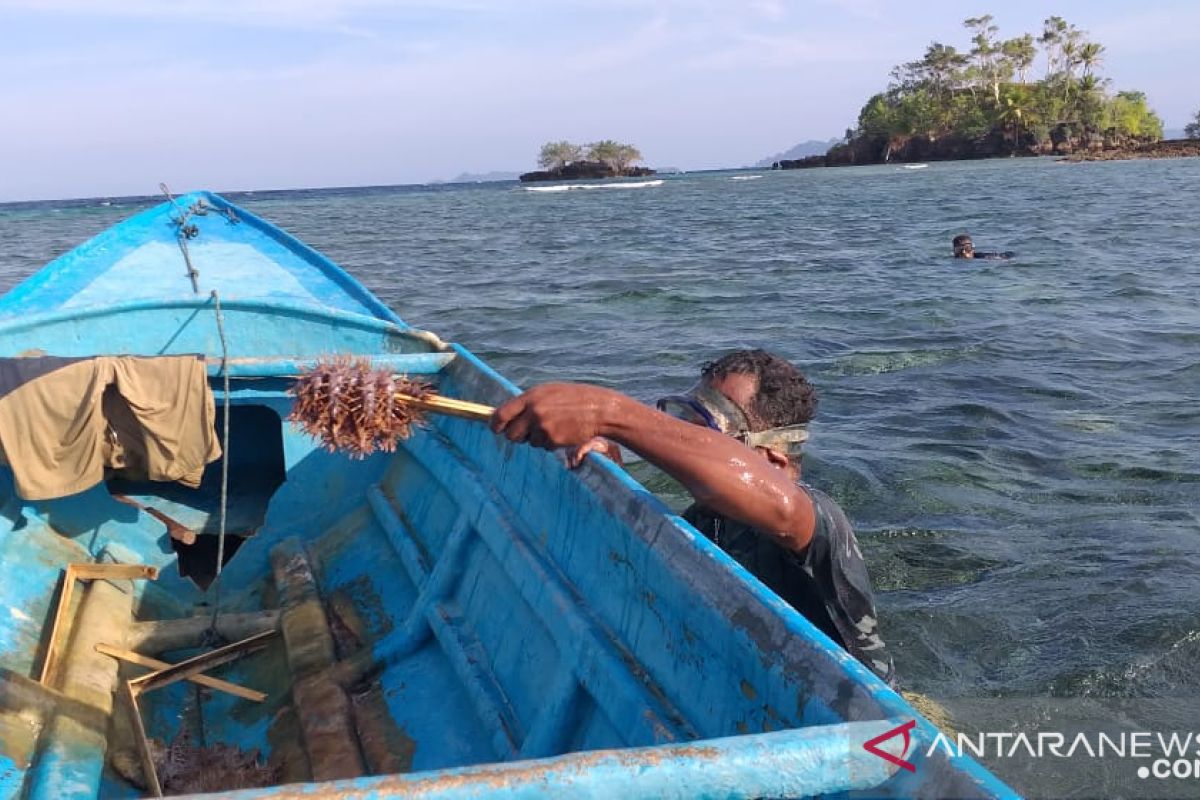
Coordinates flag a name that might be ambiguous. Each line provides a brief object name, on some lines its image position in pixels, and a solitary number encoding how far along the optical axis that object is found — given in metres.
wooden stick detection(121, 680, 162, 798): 3.24
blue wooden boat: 1.76
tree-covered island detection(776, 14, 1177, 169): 85.25
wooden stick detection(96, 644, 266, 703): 3.82
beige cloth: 4.19
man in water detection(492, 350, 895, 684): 2.45
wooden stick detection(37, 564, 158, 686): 3.80
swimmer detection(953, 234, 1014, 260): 18.16
